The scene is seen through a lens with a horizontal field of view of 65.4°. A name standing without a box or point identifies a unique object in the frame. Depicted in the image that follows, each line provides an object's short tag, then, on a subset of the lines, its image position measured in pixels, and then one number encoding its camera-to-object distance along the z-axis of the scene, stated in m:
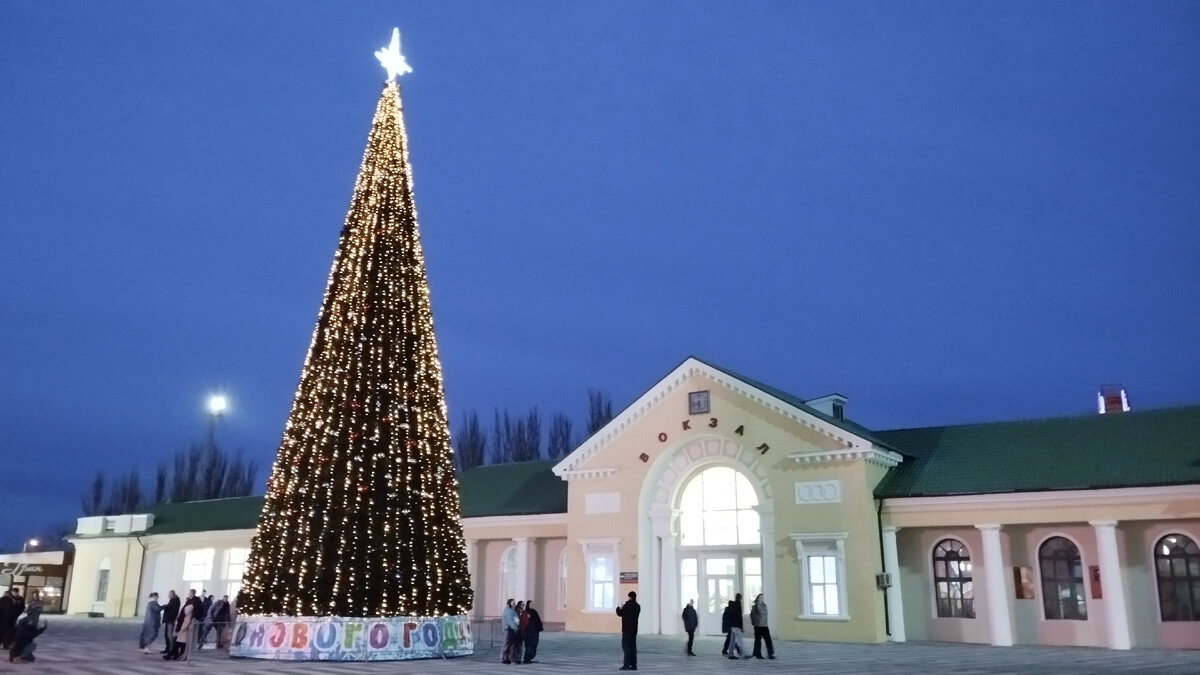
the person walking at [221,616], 22.41
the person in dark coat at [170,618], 19.92
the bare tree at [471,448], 57.75
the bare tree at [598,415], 54.98
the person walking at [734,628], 20.20
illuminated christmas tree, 17.19
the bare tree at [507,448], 56.91
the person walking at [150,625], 21.45
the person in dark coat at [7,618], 19.55
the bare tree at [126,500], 71.75
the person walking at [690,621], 21.69
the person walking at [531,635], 18.73
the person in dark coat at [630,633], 17.14
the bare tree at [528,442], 56.34
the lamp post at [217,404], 38.25
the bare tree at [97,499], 73.44
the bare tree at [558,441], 56.47
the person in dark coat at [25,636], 17.39
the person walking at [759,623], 20.28
